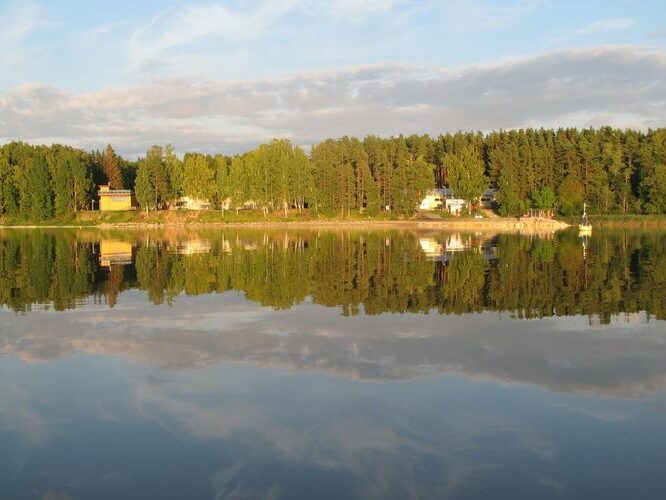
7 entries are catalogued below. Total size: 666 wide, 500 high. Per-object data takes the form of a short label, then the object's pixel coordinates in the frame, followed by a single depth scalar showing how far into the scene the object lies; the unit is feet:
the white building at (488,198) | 439.22
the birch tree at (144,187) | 408.26
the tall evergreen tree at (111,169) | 446.60
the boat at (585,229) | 294.56
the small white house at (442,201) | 427.33
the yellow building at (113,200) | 430.61
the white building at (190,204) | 445.87
